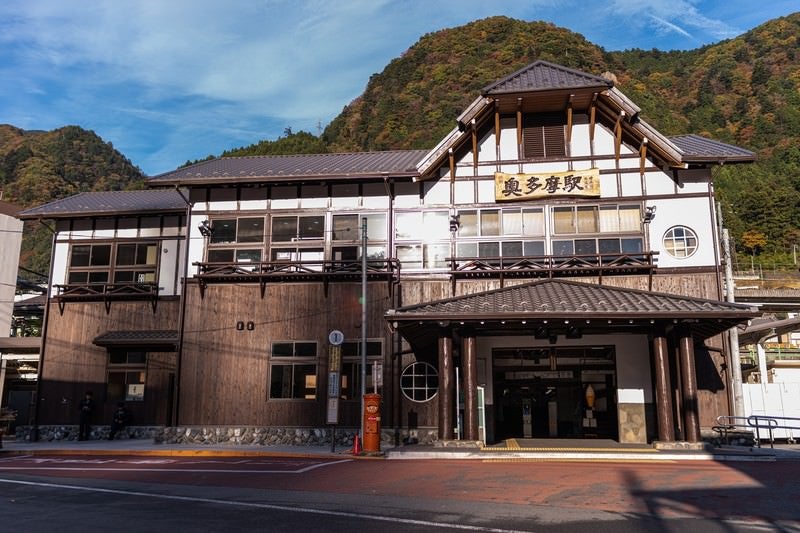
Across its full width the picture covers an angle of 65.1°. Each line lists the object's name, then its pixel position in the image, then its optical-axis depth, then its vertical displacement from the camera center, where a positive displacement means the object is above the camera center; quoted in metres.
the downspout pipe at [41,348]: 22.11 +1.35
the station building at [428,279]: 18.84 +3.44
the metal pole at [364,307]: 16.94 +2.21
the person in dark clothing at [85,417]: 21.25 -1.04
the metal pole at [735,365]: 18.05 +0.67
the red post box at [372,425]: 15.98 -0.96
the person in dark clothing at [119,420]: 21.39 -1.14
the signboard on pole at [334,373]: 17.91 +0.42
